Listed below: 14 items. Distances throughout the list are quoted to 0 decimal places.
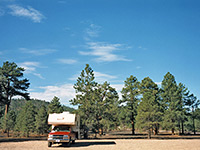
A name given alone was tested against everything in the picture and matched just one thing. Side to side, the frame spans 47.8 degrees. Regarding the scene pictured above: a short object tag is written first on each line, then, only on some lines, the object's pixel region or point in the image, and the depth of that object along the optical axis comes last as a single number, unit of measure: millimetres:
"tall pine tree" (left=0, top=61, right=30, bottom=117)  60406
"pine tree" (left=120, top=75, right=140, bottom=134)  54250
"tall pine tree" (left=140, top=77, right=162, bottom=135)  54469
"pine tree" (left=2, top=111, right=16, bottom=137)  49062
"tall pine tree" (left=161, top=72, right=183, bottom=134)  50156
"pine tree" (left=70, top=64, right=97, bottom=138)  39188
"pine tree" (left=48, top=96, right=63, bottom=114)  47531
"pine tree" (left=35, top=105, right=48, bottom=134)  52062
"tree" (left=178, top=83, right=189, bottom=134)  53322
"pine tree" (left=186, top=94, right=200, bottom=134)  56975
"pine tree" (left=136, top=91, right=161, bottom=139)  35812
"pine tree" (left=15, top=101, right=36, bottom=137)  46312
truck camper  21344
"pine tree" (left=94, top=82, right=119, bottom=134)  39875
